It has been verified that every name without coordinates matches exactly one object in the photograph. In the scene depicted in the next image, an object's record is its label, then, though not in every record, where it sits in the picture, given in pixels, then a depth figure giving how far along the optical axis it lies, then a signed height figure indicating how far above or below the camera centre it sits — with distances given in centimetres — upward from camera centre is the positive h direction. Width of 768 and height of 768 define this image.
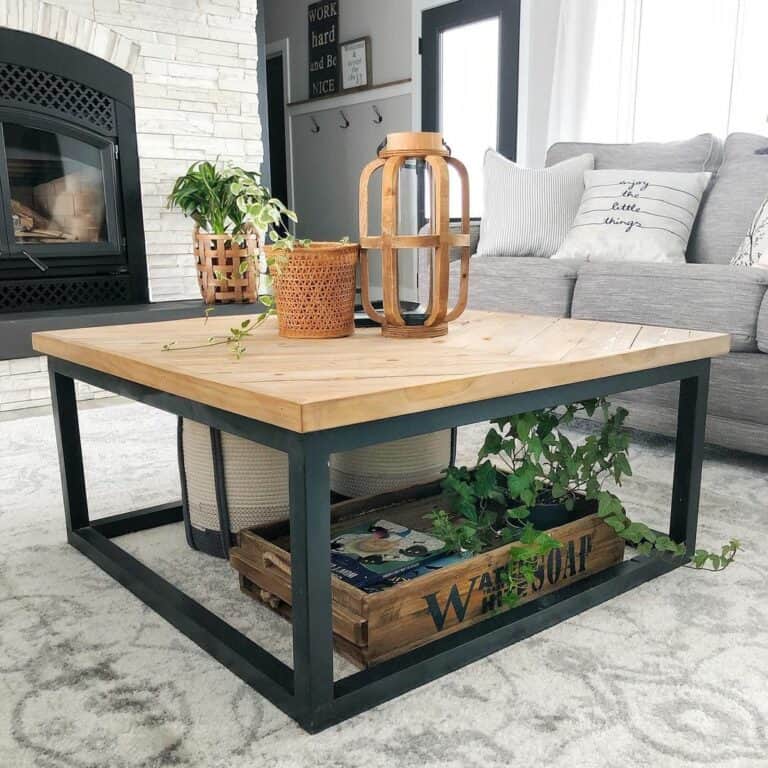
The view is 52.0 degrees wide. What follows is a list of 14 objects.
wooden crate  106 -55
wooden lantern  122 -4
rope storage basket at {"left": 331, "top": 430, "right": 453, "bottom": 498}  157 -51
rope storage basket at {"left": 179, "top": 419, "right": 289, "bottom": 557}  140 -48
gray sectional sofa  195 -22
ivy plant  124 -49
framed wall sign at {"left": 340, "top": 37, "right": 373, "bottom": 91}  498 +91
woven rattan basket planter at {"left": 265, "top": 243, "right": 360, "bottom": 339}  126 -13
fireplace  291 +11
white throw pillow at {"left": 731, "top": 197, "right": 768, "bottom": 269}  225 -11
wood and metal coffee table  90 -25
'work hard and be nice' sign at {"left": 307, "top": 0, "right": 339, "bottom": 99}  519 +106
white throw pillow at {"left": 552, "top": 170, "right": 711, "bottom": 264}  254 -4
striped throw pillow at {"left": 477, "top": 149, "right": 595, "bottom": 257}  282 +0
